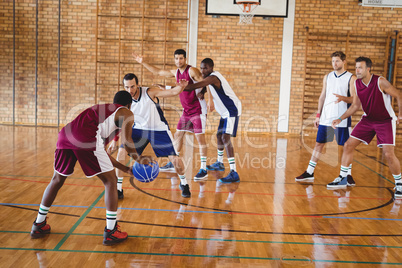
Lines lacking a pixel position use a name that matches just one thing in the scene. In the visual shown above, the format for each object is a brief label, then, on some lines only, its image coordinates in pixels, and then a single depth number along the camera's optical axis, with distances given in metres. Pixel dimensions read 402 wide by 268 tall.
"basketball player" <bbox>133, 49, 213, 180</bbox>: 6.27
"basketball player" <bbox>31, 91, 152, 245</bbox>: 3.51
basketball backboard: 10.99
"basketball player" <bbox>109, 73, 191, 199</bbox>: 4.85
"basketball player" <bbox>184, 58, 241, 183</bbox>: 6.04
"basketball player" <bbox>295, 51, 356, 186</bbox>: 5.94
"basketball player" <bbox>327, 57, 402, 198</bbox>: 5.36
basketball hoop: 10.88
